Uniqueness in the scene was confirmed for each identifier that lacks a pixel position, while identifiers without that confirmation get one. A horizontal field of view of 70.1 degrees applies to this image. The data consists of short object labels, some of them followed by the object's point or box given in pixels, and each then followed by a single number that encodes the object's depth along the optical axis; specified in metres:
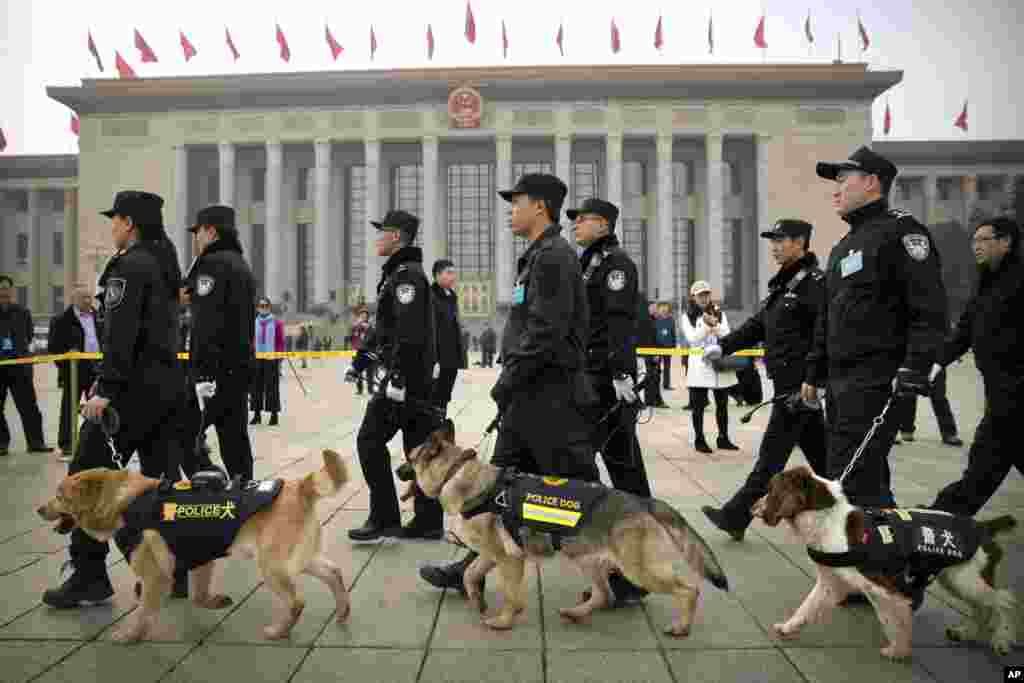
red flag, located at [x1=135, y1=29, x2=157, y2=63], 52.59
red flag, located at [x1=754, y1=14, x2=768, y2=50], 52.94
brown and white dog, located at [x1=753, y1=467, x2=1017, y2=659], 3.27
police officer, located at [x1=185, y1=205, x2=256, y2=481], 5.02
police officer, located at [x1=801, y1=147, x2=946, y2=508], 3.72
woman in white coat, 9.62
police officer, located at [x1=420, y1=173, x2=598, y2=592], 3.88
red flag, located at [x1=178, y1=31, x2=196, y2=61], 53.90
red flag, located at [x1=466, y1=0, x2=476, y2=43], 55.56
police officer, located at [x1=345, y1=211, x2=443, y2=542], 5.27
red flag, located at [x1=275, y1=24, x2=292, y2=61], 55.88
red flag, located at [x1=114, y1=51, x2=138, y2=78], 53.34
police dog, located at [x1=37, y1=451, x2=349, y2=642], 3.48
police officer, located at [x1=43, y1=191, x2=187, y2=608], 3.97
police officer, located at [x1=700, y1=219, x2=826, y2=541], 5.29
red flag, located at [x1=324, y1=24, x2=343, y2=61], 53.70
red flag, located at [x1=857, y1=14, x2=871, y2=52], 51.72
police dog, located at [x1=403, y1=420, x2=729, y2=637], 3.39
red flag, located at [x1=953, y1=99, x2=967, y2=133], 54.37
